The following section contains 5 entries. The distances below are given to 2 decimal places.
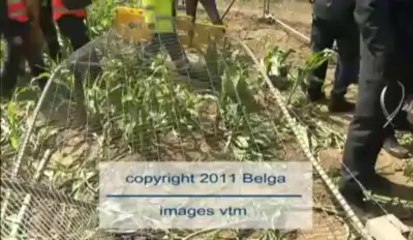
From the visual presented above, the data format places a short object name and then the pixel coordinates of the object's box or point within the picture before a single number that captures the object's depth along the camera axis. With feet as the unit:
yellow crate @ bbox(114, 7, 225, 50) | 13.47
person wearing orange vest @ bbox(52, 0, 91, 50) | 13.10
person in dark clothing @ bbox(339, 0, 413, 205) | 9.16
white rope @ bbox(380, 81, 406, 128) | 9.53
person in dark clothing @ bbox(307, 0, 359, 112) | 12.09
